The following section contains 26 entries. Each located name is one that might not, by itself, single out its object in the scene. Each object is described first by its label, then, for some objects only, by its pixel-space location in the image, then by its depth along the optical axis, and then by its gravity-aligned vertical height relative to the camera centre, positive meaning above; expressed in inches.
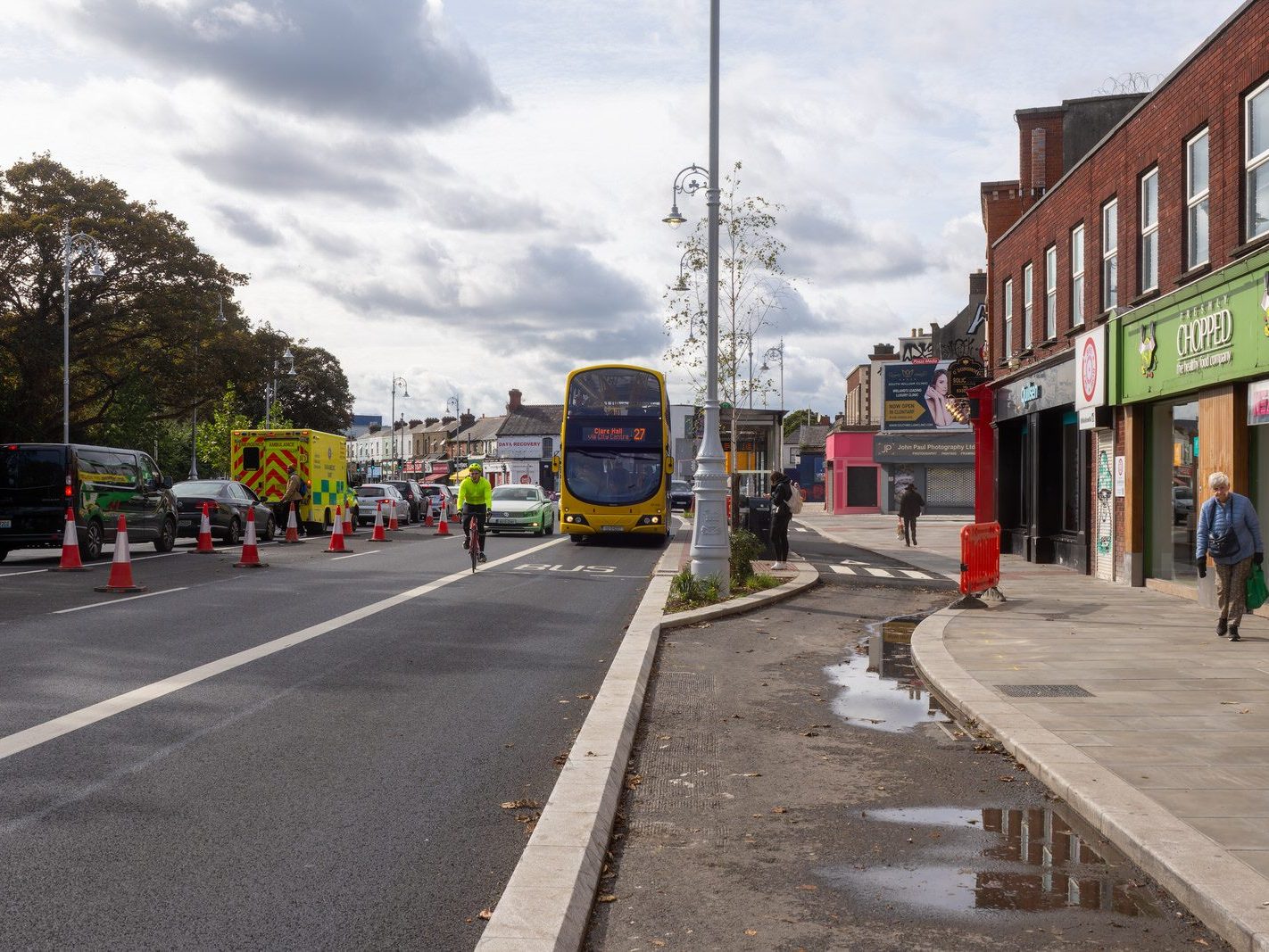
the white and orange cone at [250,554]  773.3 -46.4
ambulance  1275.8 +19.5
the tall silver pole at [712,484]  594.5 -1.4
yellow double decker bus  1160.2 +24.4
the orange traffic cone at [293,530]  1079.6 -43.0
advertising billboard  2428.6 +157.0
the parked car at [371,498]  1577.3 -21.8
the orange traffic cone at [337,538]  942.4 -43.9
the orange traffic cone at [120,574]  582.6 -44.1
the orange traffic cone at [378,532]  1146.7 -47.8
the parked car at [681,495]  2800.2 -32.6
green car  1321.4 -32.7
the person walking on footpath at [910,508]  1241.4 -27.4
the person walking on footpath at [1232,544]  458.0 -24.1
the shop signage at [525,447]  3501.5 +96.9
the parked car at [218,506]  1024.9 -21.3
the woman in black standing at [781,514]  877.8 -24.0
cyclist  777.6 -11.3
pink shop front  2581.2 +12.6
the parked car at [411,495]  1828.2 -22.1
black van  770.2 -7.4
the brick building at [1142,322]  550.6 +88.3
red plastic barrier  576.5 -37.5
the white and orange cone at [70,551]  709.9 -40.5
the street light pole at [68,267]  1588.3 +280.4
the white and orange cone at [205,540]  892.6 -42.8
